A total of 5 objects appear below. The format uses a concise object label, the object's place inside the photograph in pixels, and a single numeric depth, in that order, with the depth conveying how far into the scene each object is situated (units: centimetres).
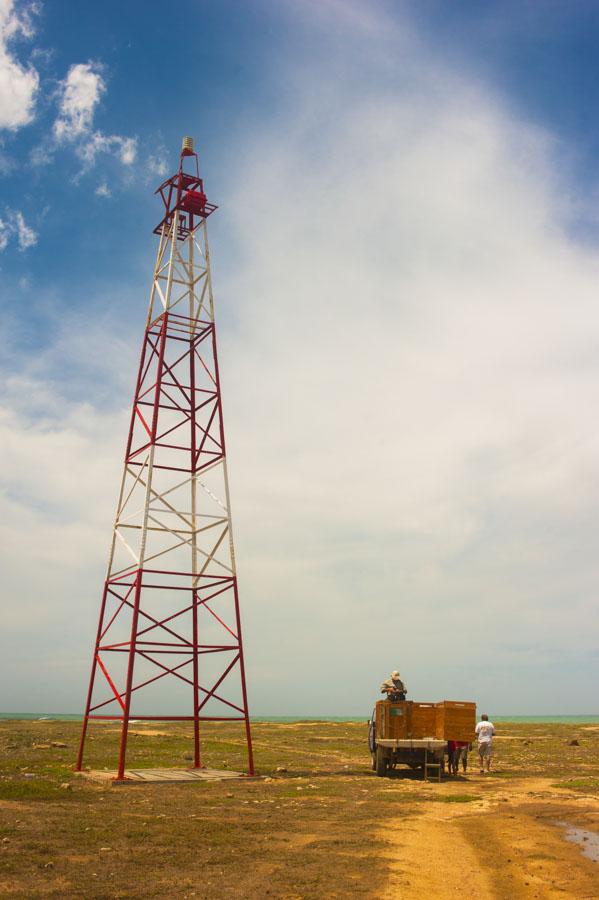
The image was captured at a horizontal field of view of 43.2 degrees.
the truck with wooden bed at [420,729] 2578
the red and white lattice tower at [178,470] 2662
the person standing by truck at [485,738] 2881
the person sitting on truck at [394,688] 2680
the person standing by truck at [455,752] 2642
